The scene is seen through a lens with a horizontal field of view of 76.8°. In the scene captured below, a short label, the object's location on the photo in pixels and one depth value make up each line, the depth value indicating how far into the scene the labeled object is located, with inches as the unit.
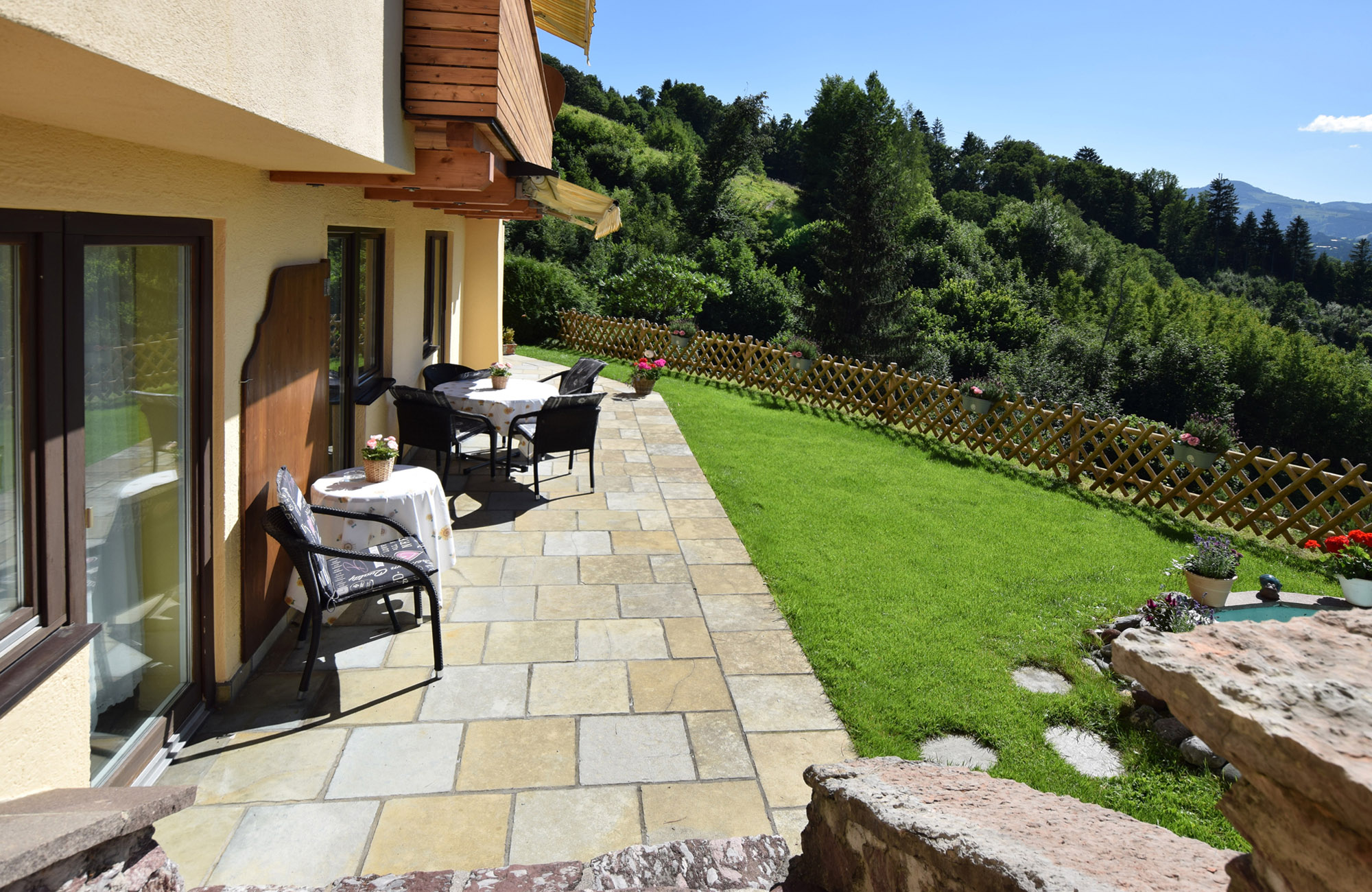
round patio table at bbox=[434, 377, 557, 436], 296.4
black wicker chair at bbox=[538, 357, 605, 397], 355.6
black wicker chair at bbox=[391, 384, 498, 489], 271.3
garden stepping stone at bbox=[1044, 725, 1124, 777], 149.0
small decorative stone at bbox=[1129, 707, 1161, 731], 161.2
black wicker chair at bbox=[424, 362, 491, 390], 334.0
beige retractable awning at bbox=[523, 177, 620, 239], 312.3
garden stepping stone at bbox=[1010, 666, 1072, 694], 177.8
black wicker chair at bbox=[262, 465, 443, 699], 151.8
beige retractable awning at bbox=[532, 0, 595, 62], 359.9
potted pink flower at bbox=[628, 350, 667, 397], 488.1
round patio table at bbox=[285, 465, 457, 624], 181.3
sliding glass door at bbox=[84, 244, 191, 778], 111.8
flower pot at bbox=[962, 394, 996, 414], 420.5
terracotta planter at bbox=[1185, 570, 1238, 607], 217.2
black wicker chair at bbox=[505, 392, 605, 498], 281.4
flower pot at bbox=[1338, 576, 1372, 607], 216.4
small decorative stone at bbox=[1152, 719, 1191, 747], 155.9
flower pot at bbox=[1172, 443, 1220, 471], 331.6
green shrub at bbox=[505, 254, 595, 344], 705.0
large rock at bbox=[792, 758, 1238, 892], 60.5
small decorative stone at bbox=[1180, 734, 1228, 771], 147.5
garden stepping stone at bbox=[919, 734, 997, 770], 147.1
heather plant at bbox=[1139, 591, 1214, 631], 187.0
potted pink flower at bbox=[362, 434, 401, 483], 193.8
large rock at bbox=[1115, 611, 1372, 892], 38.3
